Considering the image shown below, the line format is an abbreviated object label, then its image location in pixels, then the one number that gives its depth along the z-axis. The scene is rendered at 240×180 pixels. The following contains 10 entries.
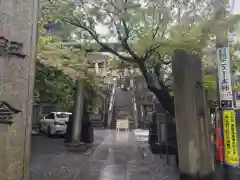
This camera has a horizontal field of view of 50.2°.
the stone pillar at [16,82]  3.85
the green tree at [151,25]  6.41
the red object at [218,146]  7.82
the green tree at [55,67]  8.88
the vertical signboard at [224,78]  4.80
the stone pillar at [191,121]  6.50
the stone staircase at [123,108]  24.75
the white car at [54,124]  16.42
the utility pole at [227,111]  4.78
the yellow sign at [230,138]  4.79
